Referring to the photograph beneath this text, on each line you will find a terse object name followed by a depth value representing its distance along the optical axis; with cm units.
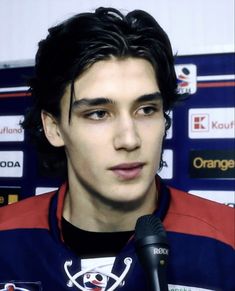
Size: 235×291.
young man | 79
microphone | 54
